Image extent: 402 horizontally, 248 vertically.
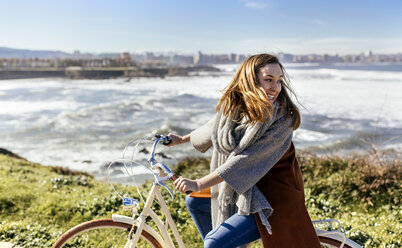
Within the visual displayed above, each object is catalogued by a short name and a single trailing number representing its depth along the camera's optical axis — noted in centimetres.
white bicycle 230
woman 210
